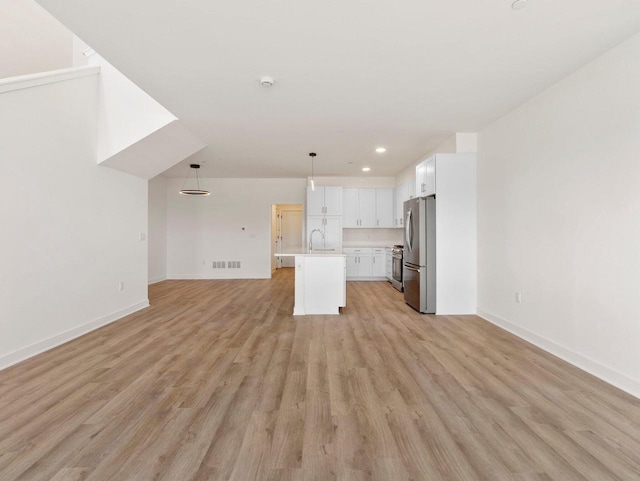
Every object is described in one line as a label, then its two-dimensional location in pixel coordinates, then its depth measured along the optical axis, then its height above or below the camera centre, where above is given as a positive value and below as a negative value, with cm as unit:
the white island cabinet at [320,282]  469 -65
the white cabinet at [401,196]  658 +100
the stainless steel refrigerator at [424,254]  464 -21
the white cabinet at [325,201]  781 +97
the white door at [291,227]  1194 +46
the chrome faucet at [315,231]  781 +17
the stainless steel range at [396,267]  659 -60
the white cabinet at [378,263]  793 -60
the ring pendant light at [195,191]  658 +102
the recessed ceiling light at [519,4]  196 +152
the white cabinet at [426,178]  466 +100
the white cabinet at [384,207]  798 +83
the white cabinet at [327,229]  782 +26
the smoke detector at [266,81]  293 +152
